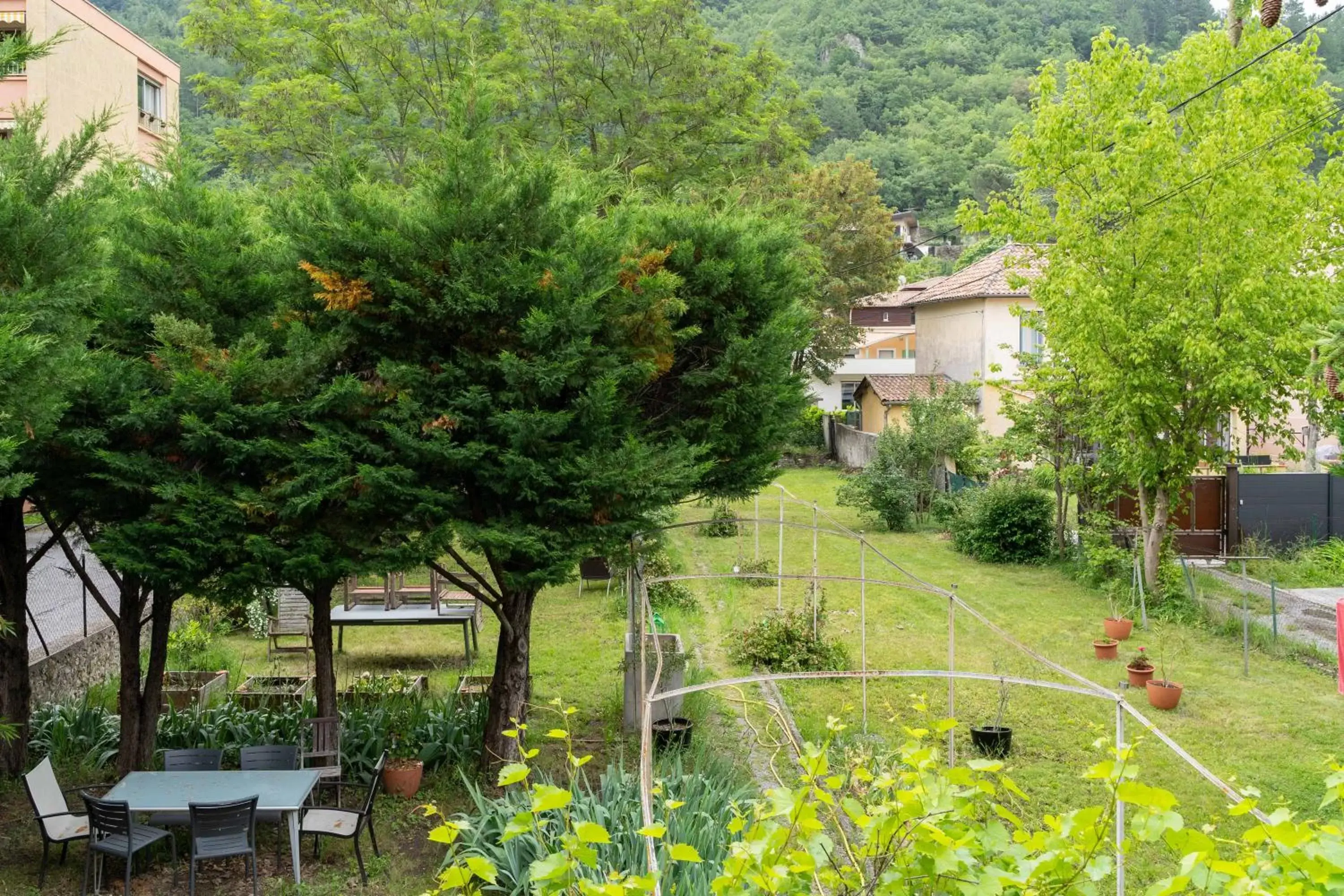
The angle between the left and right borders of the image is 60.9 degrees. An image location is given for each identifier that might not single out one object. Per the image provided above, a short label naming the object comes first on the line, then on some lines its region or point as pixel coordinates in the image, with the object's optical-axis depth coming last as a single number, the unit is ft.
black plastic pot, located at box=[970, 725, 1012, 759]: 35.24
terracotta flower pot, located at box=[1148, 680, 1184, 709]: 40.52
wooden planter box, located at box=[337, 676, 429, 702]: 38.88
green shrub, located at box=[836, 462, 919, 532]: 84.89
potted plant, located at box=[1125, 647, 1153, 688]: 43.39
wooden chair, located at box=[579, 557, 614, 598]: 63.05
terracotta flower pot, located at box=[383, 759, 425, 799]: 32.19
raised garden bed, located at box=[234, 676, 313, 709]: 38.34
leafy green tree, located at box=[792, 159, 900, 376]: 122.93
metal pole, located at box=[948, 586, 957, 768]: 30.25
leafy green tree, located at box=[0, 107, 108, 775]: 19.67
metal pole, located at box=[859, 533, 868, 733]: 34.64
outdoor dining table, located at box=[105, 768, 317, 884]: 26.22
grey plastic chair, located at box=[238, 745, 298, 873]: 30.14
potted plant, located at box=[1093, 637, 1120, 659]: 47.91
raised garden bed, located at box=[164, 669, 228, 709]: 38.73
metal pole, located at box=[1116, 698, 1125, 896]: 17.54
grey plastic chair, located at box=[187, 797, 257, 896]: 25.04
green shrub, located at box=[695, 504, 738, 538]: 84.53
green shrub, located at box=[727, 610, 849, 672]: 45.73
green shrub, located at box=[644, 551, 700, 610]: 57.47
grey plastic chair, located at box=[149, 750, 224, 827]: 30.40
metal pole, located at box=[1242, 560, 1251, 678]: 44.80
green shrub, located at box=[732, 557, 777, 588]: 65.00
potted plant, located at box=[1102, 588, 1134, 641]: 50.78
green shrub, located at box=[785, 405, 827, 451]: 117.53
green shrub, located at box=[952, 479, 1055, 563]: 72.33
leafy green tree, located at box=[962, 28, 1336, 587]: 53.11
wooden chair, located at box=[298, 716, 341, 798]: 32.01
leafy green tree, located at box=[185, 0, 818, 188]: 73.51
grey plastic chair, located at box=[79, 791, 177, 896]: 25.18
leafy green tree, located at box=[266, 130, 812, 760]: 29.25
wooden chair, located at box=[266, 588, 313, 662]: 48.78
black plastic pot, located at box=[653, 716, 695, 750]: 34.06
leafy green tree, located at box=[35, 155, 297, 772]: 27.96
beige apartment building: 77.87
